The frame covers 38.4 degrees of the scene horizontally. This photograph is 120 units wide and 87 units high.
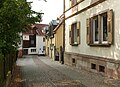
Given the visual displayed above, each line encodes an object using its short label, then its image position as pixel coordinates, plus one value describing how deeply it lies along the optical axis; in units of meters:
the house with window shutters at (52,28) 29.92
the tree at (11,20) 7.61
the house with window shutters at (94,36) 9.34
